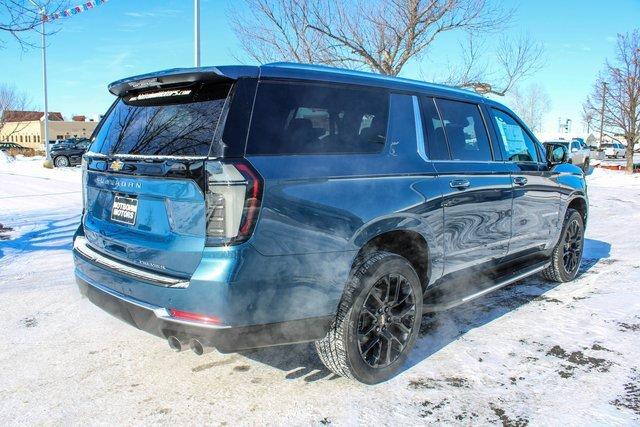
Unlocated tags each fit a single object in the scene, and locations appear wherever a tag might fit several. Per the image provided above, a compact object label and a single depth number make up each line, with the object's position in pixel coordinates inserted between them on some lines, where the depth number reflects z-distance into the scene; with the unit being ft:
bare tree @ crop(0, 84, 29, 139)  149.03
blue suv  7.91
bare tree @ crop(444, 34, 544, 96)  52.49
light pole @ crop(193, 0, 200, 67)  34.09
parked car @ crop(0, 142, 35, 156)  146.02
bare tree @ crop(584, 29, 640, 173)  80.89
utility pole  85.66
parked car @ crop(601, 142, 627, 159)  183.95
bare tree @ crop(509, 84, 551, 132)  210.36
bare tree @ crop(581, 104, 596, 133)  101.15
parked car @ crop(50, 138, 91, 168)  87.56
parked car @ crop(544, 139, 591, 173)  86.84
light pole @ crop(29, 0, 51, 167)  85.56
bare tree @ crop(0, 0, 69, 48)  23.93
